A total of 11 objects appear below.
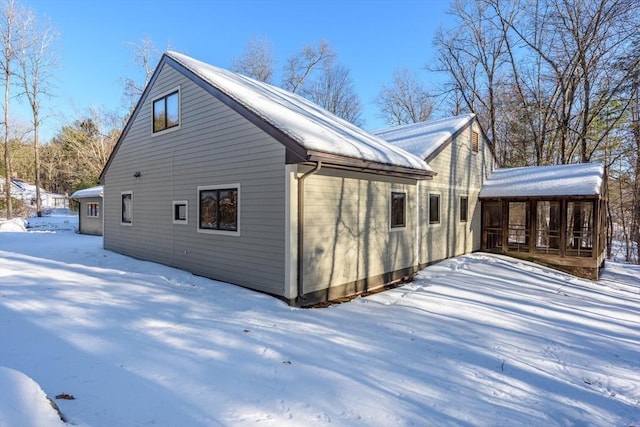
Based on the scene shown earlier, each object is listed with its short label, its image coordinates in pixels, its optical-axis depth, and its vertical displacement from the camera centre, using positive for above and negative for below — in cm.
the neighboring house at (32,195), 3547 +105
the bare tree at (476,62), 2431 +1063
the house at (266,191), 657 +37
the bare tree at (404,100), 2853 +895
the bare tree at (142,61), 2523 +1060
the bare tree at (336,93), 3017 +995
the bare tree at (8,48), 2391 +1099
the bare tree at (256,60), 2783 +1171
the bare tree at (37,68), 2523 +1013
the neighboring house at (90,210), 1866 -25
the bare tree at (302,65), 2880 +1175
